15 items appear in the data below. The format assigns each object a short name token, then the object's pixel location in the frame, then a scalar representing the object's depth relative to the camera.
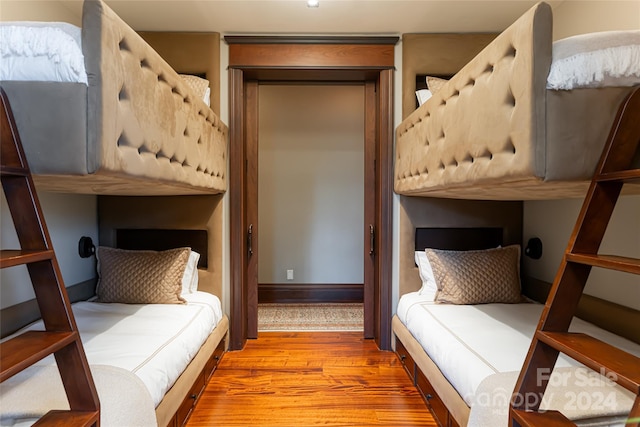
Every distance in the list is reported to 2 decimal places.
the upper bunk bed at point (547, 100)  0.99
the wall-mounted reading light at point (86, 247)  2.35
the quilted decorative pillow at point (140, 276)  2.14
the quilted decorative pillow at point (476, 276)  2.12
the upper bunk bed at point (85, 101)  0.99
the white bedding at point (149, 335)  1.34
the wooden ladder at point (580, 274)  0.98
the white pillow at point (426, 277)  2.32
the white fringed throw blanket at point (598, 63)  0.98
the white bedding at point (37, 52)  0.99
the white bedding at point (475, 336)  1.31
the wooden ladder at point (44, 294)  0.94
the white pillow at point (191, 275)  2.33
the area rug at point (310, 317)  3.06
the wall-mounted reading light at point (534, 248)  2.38
